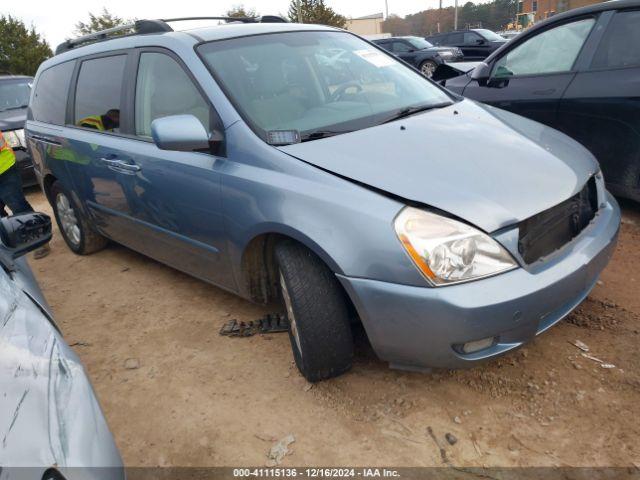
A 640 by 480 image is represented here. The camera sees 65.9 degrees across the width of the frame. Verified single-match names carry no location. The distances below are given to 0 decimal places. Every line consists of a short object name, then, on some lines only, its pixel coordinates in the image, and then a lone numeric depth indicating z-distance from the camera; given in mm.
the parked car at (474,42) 15586
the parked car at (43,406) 1031
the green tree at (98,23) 23359
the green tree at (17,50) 18297
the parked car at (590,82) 3355
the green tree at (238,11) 27678
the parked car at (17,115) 6598
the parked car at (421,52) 14594
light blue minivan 1840
